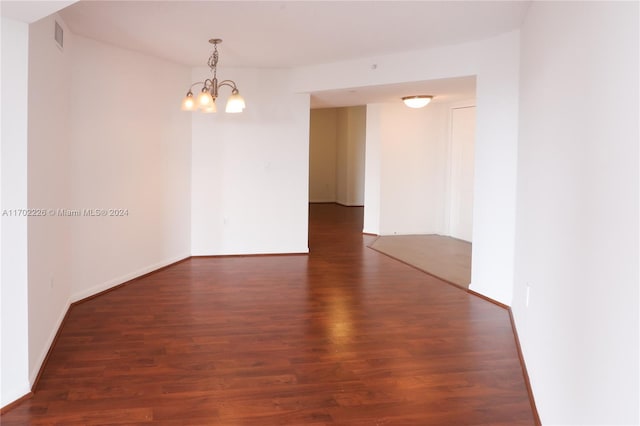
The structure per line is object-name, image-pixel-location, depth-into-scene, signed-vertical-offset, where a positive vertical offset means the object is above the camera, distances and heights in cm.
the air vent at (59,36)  408 +127
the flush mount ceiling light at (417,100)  749 +146
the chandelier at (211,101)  502 +94
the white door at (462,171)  838 +50
